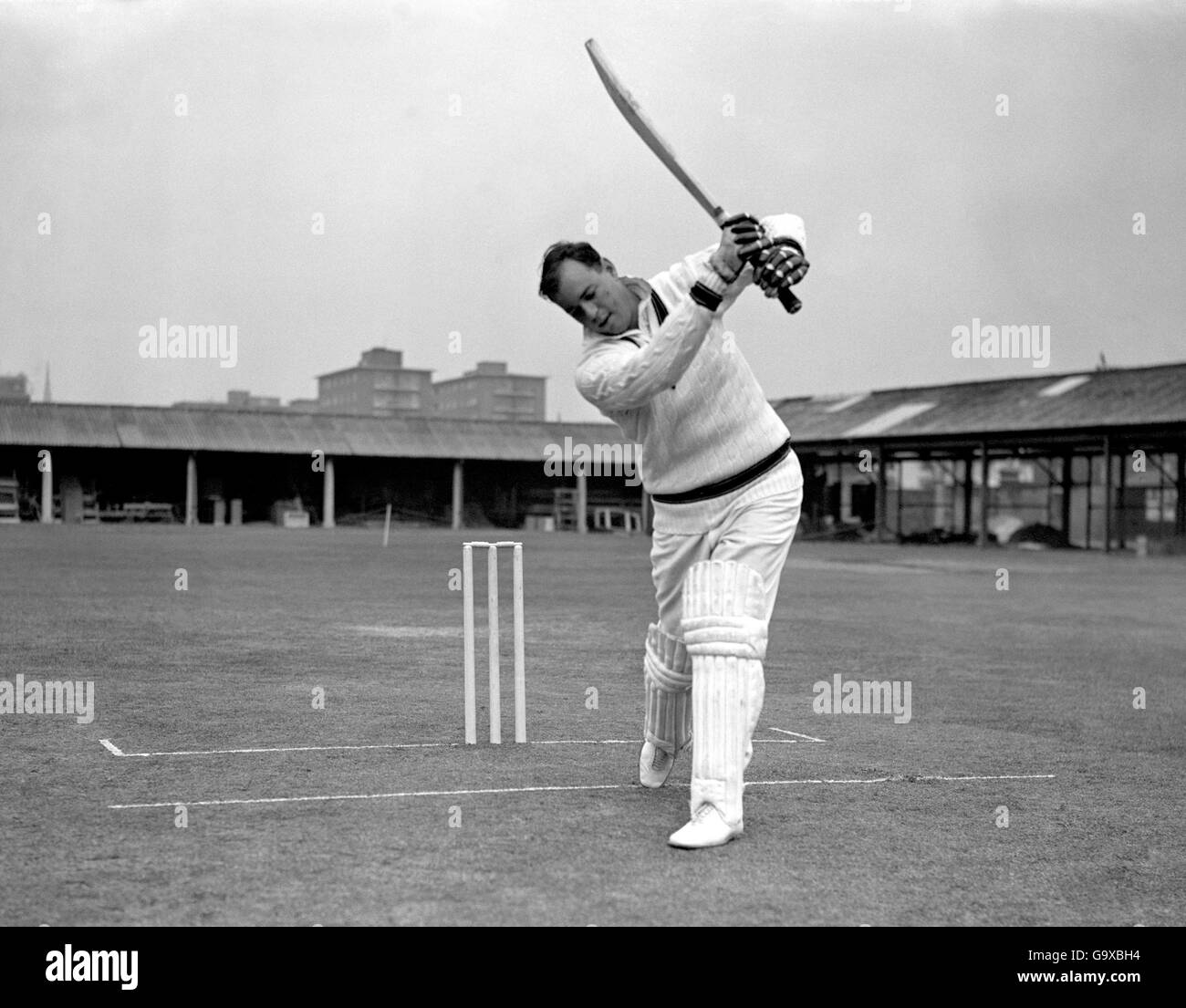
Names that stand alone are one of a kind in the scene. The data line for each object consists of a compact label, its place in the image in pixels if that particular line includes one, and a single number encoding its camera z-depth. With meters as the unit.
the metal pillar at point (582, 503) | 60.47
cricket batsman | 5.29
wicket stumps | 7.67
